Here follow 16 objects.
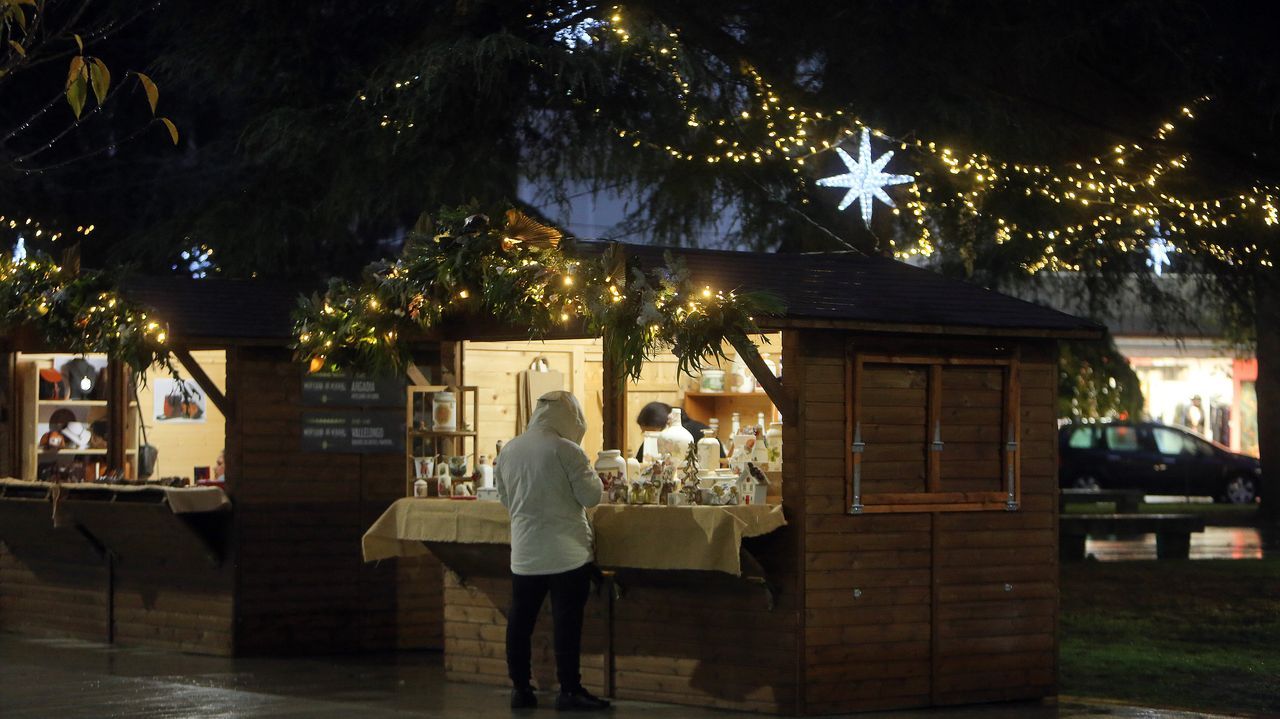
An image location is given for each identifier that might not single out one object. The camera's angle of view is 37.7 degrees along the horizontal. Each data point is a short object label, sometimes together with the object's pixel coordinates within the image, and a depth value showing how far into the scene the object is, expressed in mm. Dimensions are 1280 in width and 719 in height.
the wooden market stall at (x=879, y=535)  9148
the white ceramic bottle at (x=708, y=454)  9953
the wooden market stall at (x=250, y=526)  12000
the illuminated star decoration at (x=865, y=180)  14312
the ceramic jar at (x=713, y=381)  12312
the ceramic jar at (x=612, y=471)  9773
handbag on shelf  12680
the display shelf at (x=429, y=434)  11156
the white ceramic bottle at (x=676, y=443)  10133
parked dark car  30344
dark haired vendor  11008
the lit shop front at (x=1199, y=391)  35781
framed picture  14828
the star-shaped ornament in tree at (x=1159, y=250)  15047
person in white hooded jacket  9148
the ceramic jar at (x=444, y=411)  11258
